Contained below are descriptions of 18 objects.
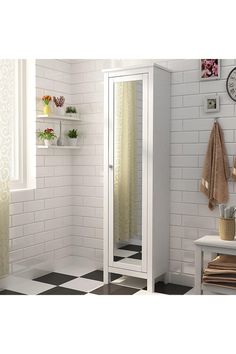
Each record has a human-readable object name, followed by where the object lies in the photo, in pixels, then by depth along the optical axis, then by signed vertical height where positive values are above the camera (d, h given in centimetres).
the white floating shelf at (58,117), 364 +31
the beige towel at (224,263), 271 -72
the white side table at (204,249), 282 -66
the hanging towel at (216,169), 327 -13
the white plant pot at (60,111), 384 +37
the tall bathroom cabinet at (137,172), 331 -16
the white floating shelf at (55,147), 366 +5
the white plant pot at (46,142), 369 +8
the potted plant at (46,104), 369 +42
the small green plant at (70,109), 394 +40
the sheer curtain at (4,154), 323 -2
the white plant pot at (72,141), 397 +10
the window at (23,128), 367 +21
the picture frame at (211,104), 330 +38
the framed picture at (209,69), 329 +66
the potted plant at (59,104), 384 +44
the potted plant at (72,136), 396 +15
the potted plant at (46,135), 369 +14
